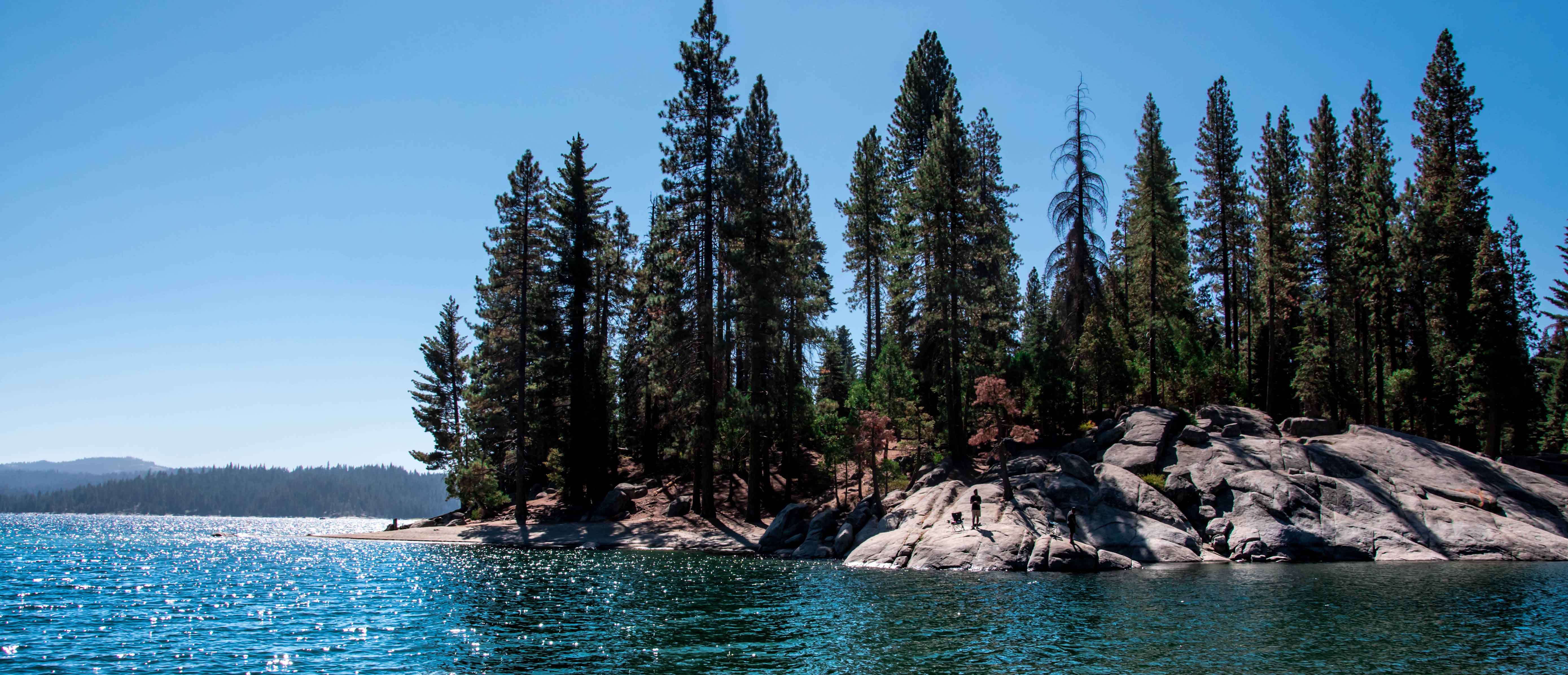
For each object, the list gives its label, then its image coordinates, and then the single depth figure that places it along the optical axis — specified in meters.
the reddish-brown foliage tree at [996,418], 33.84
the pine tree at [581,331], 47.62
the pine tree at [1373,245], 43.31
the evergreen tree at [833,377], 60.12
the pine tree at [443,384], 60.62
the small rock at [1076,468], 33.28
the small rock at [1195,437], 35.62
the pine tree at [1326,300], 44.41
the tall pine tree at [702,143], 44.00
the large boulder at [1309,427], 37.09
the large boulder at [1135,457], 34.53
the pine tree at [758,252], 41.25
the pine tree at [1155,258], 44.59
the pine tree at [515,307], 46.81
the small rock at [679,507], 43.00
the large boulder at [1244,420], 37.09
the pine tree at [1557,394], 49.47
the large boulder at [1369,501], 28.52
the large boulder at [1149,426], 36.38
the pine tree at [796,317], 42.31
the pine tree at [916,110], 53.03
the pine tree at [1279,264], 44.25
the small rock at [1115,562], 26.58
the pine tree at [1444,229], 43.25
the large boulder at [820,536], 33.88
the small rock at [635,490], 48.19
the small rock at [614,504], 44.16
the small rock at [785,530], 35.94
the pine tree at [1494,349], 40.69
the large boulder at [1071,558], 26.50
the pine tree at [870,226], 52.62
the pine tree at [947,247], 40.38
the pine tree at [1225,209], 49.34
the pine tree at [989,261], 41.56
